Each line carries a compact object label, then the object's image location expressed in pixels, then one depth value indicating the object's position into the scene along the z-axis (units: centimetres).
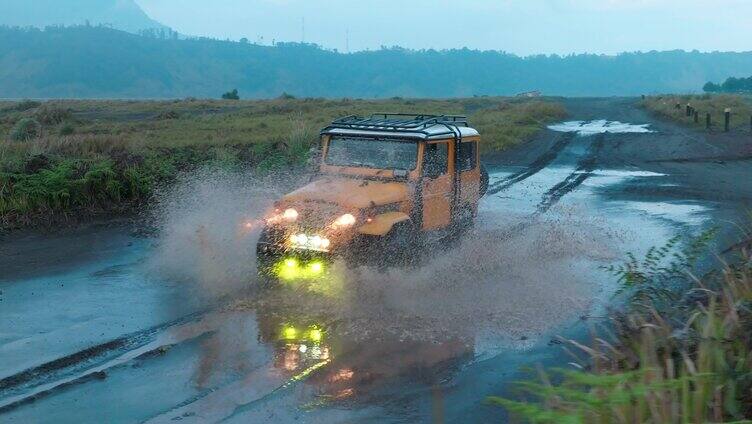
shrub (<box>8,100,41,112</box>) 4731
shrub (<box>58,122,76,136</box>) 2910
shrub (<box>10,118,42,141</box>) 2389
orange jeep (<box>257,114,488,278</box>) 919
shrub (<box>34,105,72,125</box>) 3534
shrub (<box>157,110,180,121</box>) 4175
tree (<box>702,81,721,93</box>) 12850
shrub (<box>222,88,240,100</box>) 8636
